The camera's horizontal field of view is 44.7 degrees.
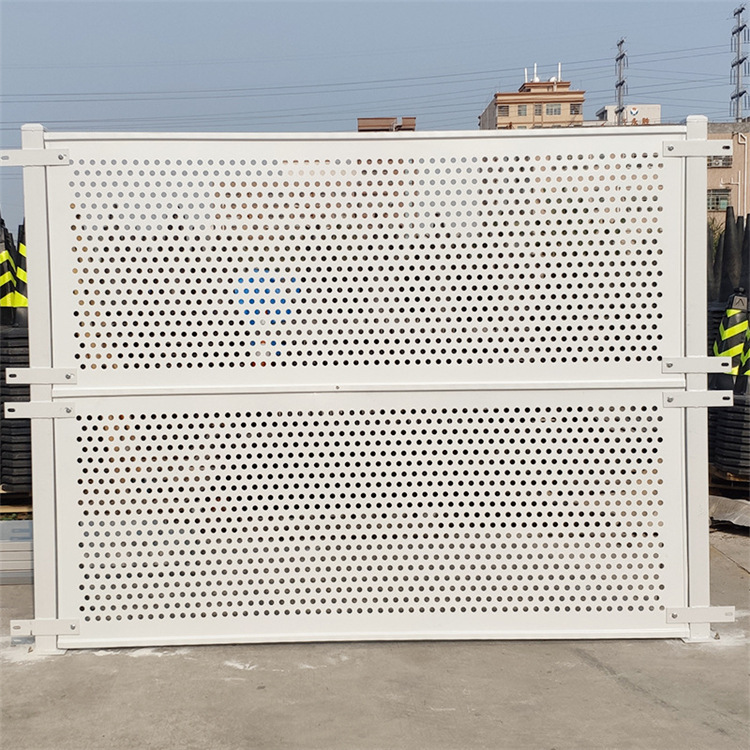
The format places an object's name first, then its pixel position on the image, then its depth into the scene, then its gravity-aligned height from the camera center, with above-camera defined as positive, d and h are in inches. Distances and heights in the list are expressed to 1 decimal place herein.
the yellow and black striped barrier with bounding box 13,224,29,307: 297.6 +24.8
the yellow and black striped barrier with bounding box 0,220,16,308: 297.1 +24.9
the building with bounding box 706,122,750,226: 2186.3 +421.4
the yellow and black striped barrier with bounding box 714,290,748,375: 313.3 +6.5
